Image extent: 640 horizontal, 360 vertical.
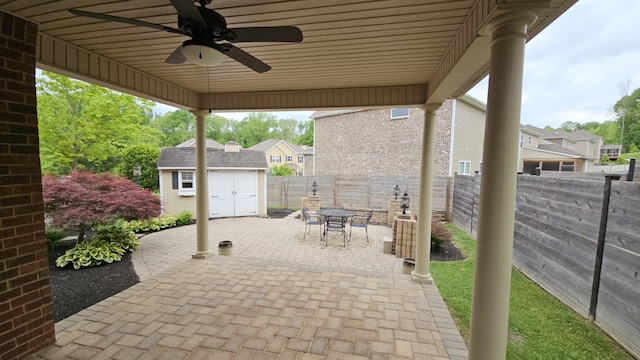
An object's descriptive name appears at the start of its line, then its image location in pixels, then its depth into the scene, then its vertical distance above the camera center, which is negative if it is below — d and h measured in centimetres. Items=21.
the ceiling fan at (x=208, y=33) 169 +90
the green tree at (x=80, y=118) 832 +141
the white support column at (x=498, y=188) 157 -12
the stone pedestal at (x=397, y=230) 596 -142
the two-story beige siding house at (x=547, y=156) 1772 +85
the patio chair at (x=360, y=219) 985 -196
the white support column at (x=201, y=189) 470 -47
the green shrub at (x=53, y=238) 605 -181
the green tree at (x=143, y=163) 1154 -7
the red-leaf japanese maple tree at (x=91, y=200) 532 -84
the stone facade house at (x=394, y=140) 1148 +124
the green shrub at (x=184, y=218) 934 -196
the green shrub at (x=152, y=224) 815 -197
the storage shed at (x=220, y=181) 1010 -72
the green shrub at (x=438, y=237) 622 -162
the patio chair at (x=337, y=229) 697 -169
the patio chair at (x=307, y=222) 742 -160
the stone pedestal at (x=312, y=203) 1037 -147
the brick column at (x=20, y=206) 214 -39
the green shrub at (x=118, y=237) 593 -170
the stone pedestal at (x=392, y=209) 925 -146
